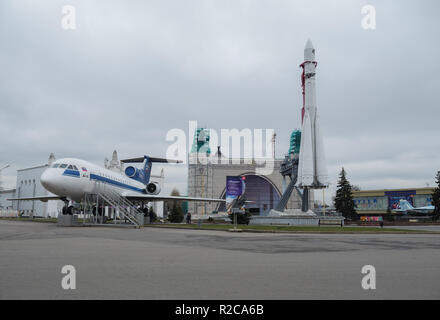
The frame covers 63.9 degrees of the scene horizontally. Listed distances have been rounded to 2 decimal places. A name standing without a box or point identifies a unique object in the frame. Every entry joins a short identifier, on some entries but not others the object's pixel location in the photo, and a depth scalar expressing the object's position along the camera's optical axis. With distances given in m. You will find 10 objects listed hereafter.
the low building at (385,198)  82.75
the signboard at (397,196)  83.50
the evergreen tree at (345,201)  60.78
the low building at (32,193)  70.31
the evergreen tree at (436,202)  55.34
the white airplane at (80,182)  24.00
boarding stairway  27.00
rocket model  43.38
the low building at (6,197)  87.38
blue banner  55.28
